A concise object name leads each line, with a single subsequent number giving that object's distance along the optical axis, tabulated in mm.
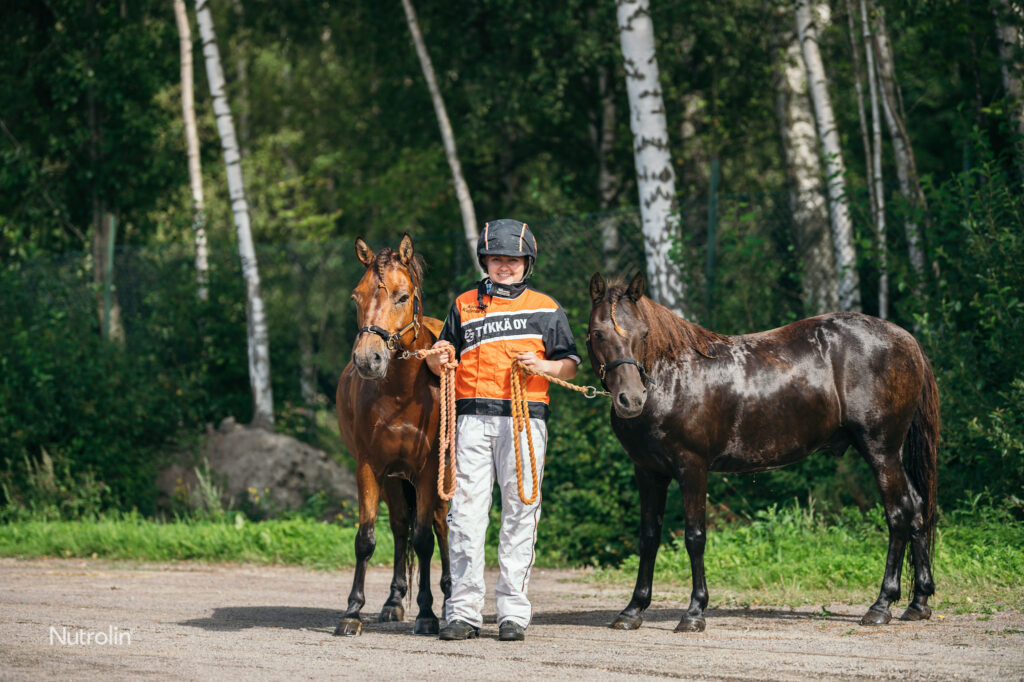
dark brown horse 13625
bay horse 12907
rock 27281
